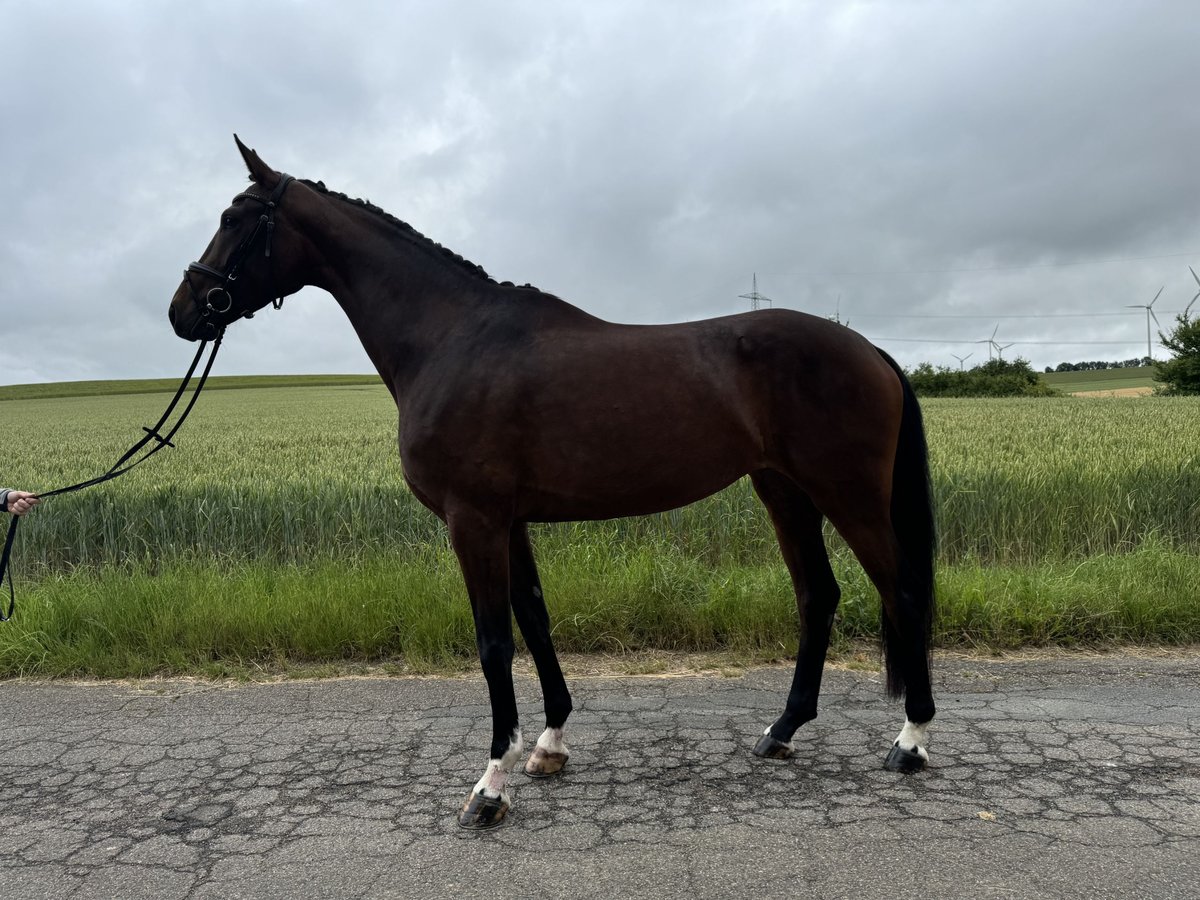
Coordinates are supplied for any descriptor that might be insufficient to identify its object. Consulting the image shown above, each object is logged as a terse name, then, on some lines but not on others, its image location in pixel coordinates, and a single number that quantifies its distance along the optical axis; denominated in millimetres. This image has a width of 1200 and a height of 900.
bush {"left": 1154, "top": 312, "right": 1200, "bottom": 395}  45562
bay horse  3229
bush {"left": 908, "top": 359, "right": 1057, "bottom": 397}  53081
